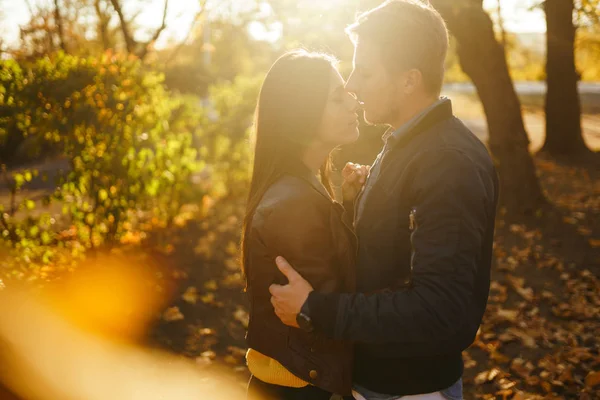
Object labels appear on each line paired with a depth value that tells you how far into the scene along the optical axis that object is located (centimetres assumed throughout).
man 175
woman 209
